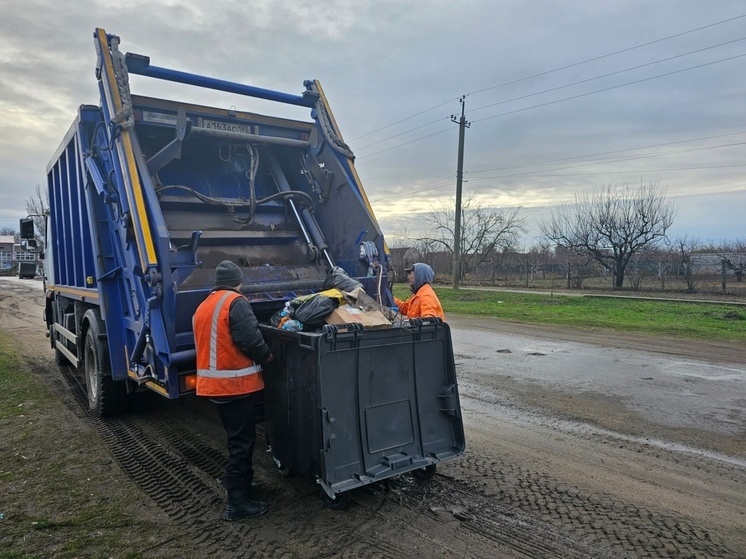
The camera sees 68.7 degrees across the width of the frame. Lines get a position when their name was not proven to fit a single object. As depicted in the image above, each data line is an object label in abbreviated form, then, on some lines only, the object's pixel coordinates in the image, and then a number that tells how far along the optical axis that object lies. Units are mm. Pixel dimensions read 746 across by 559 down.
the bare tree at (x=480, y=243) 32781
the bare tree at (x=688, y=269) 19766
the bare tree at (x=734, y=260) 19083
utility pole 22250
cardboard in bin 3477
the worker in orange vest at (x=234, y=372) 3270
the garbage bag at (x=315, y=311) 3549
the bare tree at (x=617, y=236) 24203
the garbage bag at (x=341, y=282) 4211
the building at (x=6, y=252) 63256
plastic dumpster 3148
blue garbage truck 3275
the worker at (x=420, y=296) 4391
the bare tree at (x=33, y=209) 38141
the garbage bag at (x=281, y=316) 3691
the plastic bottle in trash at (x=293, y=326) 3518
